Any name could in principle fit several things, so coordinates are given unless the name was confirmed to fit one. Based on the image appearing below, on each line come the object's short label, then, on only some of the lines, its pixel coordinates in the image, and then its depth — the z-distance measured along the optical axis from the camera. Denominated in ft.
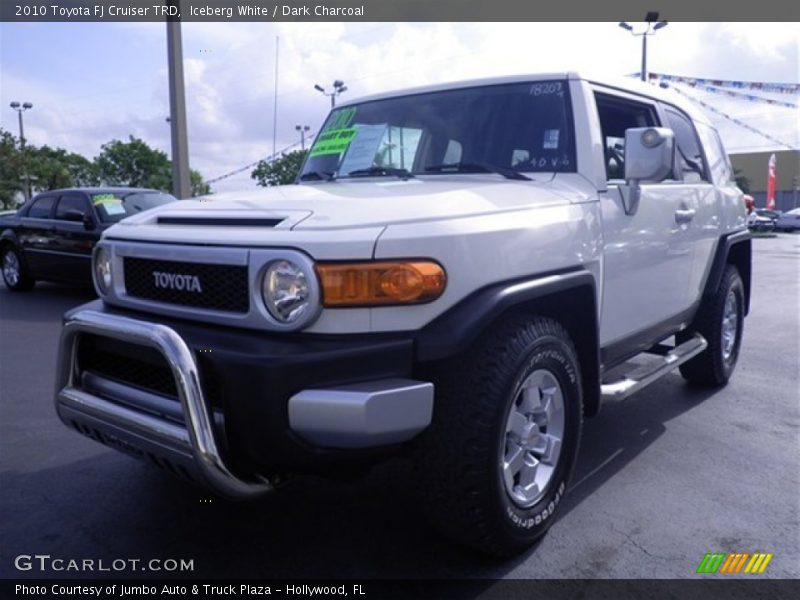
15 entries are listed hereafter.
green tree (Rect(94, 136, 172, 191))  154.40
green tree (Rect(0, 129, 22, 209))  119.55
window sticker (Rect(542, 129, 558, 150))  11.72
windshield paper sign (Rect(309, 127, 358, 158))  13.80
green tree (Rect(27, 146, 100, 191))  132.16
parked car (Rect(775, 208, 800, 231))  111.34
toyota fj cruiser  7.90
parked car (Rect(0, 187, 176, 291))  32.40
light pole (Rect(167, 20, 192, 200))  41.52
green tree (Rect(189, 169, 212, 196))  144.58
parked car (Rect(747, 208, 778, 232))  107.04
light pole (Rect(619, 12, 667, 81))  60.90
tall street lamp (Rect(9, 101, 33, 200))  123.54
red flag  128.26
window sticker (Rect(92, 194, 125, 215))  32.63
